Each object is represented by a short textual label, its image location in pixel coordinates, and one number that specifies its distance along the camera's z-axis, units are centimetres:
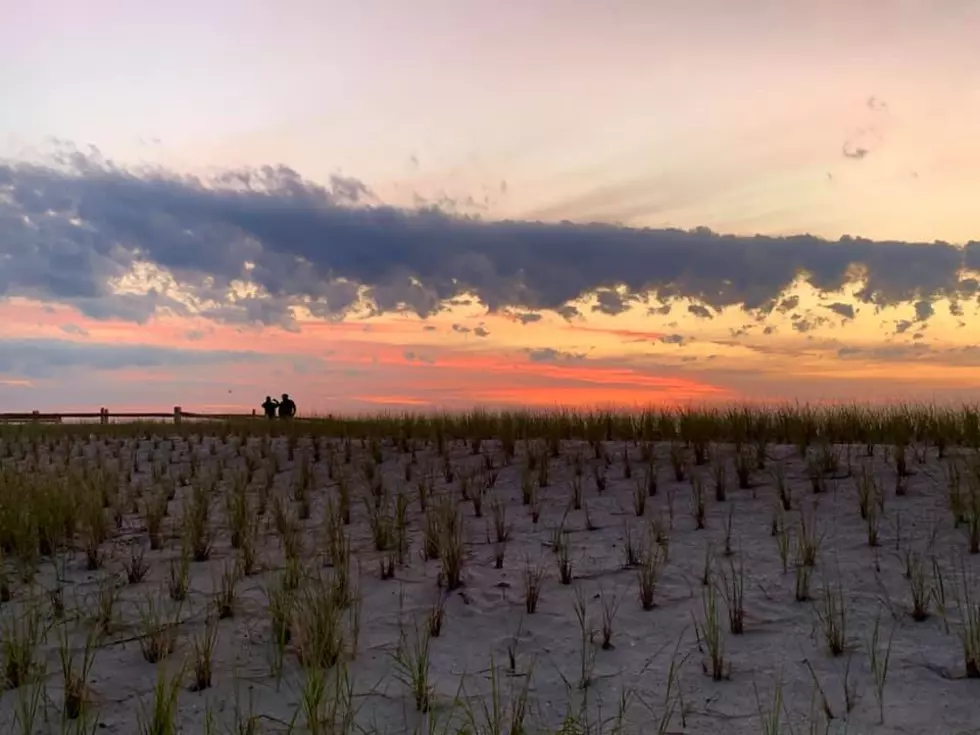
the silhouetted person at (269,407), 2686
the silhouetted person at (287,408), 2669
